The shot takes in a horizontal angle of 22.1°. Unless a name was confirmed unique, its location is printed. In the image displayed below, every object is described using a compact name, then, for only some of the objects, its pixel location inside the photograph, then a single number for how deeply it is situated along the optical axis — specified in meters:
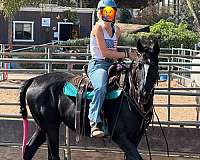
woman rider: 6.10
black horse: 5.83
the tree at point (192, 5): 20.11
